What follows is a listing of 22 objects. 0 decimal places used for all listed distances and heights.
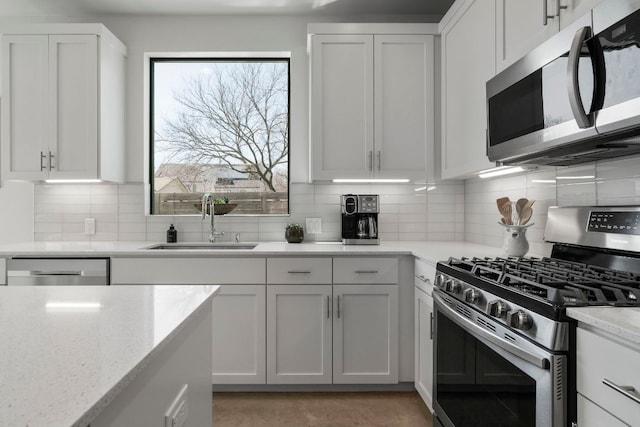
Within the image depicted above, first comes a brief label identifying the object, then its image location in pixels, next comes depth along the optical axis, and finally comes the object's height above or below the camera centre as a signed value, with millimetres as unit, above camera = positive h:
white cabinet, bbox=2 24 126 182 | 2678 +741
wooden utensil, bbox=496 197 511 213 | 2092 +82
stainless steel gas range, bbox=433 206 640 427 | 1045 -298
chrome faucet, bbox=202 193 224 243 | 2926 +17
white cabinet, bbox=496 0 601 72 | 1449 +767
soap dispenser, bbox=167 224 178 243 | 2984 -136
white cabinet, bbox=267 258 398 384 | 2445 -618
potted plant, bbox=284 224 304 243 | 2898 -117
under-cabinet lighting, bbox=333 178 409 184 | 2793 +254
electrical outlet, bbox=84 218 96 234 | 3061 -74
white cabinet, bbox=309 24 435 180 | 2719 +771
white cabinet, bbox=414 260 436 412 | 2143 -629
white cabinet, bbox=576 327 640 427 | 844 -358
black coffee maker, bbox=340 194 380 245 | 2746 -15
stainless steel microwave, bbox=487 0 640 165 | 1119 +396
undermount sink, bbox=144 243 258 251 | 2920 -210
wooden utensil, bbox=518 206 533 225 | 1992 +11
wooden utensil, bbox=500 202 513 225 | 2070 +26
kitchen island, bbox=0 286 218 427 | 539 -234
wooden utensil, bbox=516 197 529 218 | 2014 +64
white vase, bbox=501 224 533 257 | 1961 -119
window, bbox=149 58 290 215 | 3217 +675
